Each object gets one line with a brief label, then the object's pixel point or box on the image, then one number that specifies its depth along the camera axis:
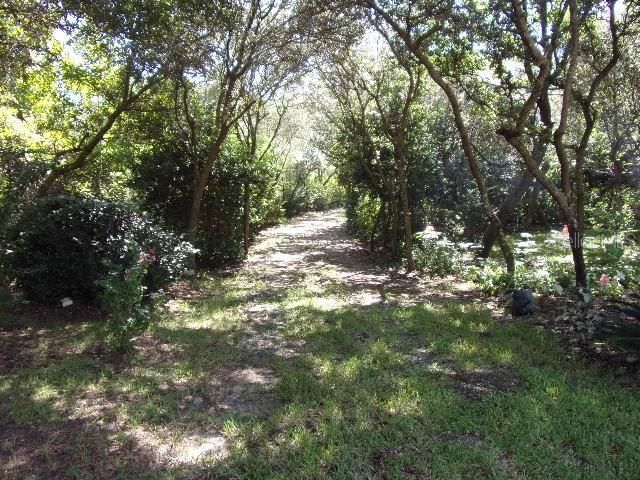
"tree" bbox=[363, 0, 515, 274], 7.11
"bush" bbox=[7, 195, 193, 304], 5.86
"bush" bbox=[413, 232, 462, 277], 9.67
